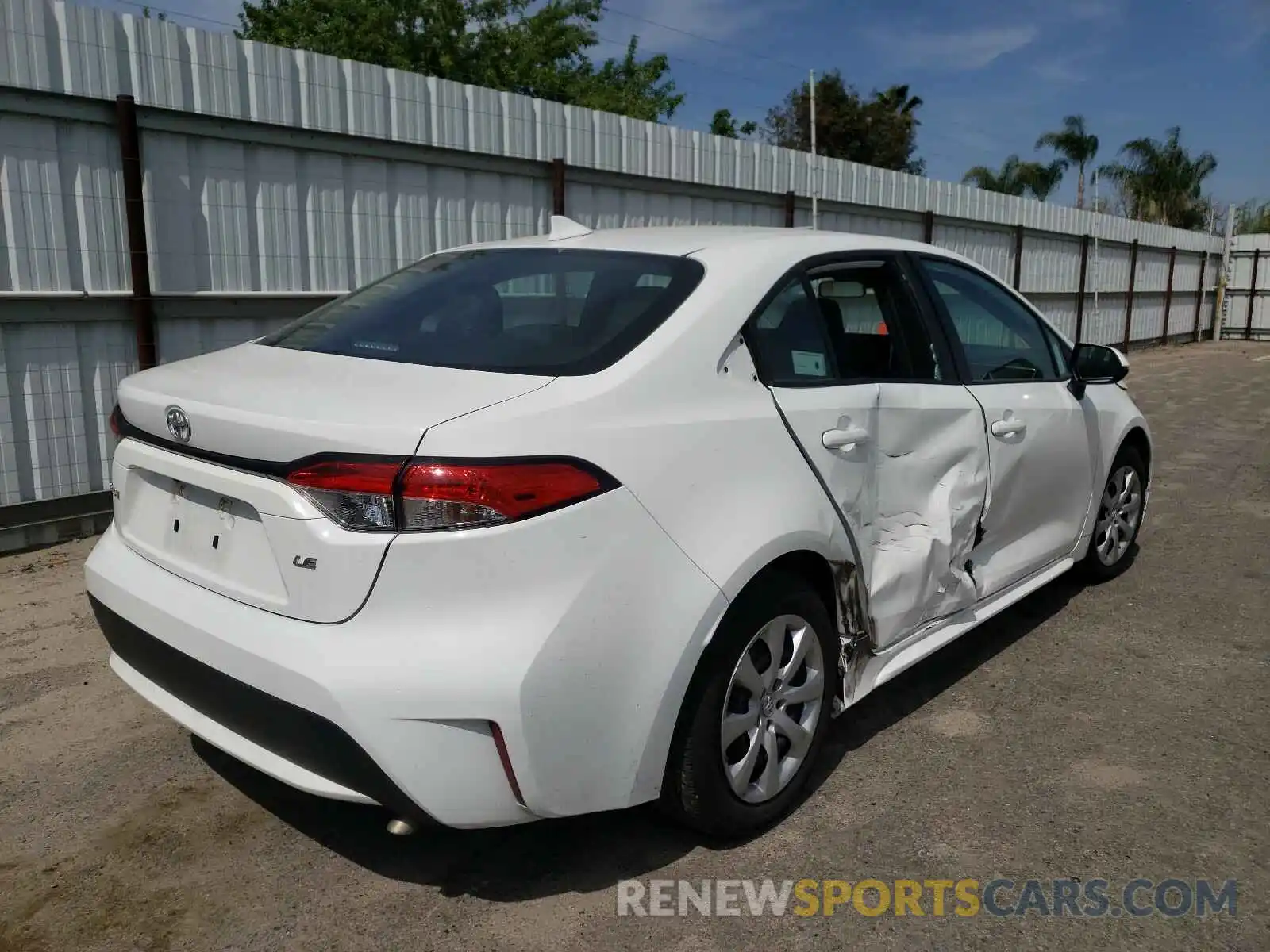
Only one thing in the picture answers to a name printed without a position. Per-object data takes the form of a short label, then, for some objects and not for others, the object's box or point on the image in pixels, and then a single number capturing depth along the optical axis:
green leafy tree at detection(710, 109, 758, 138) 41.25
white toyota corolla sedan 2.10
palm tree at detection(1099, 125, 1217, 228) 36.28
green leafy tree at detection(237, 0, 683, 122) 25.91
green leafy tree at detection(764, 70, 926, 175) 41.06
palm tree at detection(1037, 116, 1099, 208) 40.69
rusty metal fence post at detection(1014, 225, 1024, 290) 16.42
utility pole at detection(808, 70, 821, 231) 11.47
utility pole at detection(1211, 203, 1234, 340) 27.23
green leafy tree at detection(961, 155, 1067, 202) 41.03
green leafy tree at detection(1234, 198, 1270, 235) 41.34
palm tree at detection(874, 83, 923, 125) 43.38
